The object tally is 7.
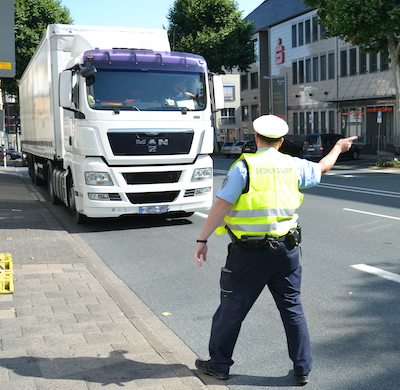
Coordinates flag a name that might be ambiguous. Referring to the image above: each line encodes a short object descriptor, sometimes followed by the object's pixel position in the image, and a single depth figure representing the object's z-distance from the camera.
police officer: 3.58
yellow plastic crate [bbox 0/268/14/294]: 5.68
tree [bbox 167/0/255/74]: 45.47
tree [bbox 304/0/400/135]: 24.42
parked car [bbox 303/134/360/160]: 32.28
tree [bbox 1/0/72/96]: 40.78
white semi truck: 9.60
